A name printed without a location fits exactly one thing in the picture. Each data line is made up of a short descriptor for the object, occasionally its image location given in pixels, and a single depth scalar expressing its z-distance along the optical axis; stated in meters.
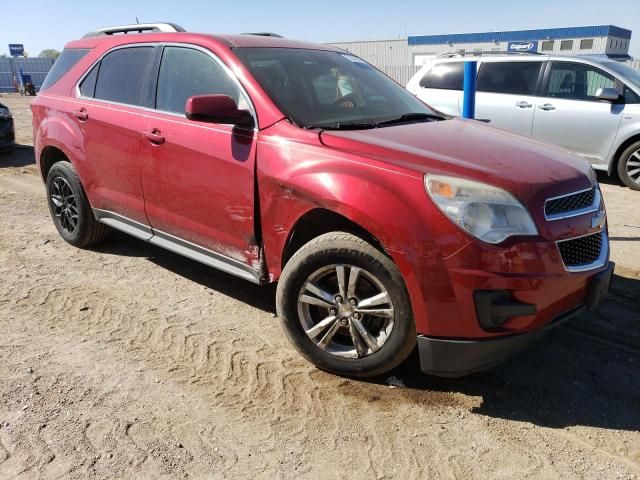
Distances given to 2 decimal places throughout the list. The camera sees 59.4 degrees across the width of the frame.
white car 7.72
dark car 10.50
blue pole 5.59
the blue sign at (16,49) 38.94
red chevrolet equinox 2.59
